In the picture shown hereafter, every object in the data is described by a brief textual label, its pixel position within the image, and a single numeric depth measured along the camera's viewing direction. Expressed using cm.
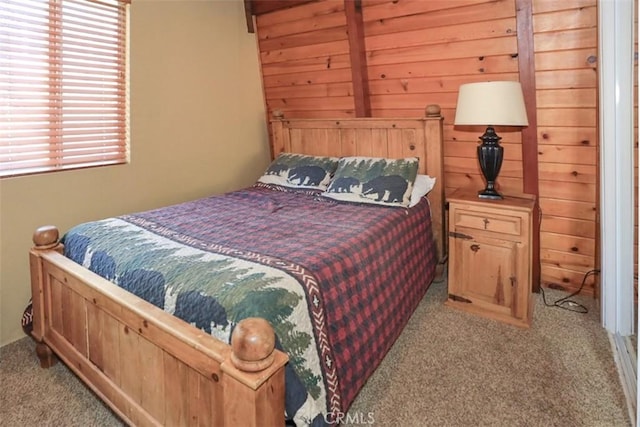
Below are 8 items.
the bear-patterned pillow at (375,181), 258
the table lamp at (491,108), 223
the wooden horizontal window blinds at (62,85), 227
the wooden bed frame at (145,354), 104
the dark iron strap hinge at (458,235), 249
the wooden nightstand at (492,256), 231
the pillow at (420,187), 265
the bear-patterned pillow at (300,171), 299
